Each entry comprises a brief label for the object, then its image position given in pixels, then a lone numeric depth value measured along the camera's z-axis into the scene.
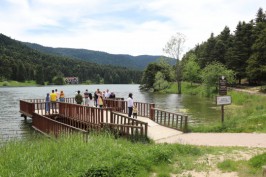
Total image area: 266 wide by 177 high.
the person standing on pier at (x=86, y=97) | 20.48
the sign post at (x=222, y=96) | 13.48
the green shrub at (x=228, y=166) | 6.77
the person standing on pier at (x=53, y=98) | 20.37
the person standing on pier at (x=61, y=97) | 22.28
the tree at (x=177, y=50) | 57.77
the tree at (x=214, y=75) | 40.82
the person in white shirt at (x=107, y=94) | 20.31
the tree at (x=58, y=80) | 135.71
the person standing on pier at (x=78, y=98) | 20.26
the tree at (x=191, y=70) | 59.75
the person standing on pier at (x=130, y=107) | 15.24
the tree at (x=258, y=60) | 35.33
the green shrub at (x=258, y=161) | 6.61
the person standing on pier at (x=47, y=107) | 19.97
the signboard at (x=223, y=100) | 13.45
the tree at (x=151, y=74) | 72.80
